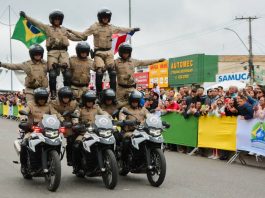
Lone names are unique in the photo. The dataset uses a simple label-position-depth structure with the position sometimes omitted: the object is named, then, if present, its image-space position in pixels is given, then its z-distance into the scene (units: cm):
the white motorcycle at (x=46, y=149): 970
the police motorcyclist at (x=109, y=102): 1137
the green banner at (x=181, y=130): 1680
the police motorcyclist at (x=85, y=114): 1086
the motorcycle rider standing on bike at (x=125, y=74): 1277
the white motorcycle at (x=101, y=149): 997
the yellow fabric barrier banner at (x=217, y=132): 1493
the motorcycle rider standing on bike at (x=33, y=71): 1194
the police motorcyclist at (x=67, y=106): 1090
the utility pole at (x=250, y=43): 4940
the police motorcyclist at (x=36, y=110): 1055
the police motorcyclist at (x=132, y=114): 1106
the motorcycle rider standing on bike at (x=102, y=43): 1257
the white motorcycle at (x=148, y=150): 1035
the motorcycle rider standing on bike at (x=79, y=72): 1223
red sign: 5357
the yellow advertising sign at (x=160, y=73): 5462
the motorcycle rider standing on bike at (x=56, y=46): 1220
